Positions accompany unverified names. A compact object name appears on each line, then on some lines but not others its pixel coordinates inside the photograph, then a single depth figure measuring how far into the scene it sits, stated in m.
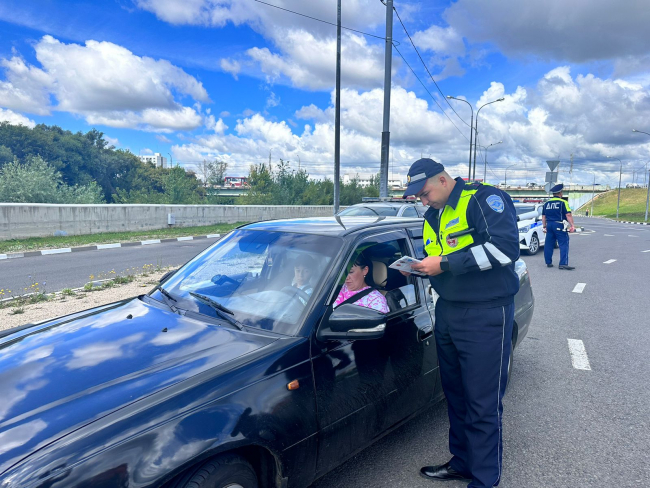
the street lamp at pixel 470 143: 36.62
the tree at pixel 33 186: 18.97
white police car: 13.39
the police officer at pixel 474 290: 2.48
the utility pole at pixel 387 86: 13.91
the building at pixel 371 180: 50.89
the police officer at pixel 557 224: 10.62
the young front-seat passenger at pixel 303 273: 2.57
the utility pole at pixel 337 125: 14.41
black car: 1.62
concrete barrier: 14.62
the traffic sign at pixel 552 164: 19.83
